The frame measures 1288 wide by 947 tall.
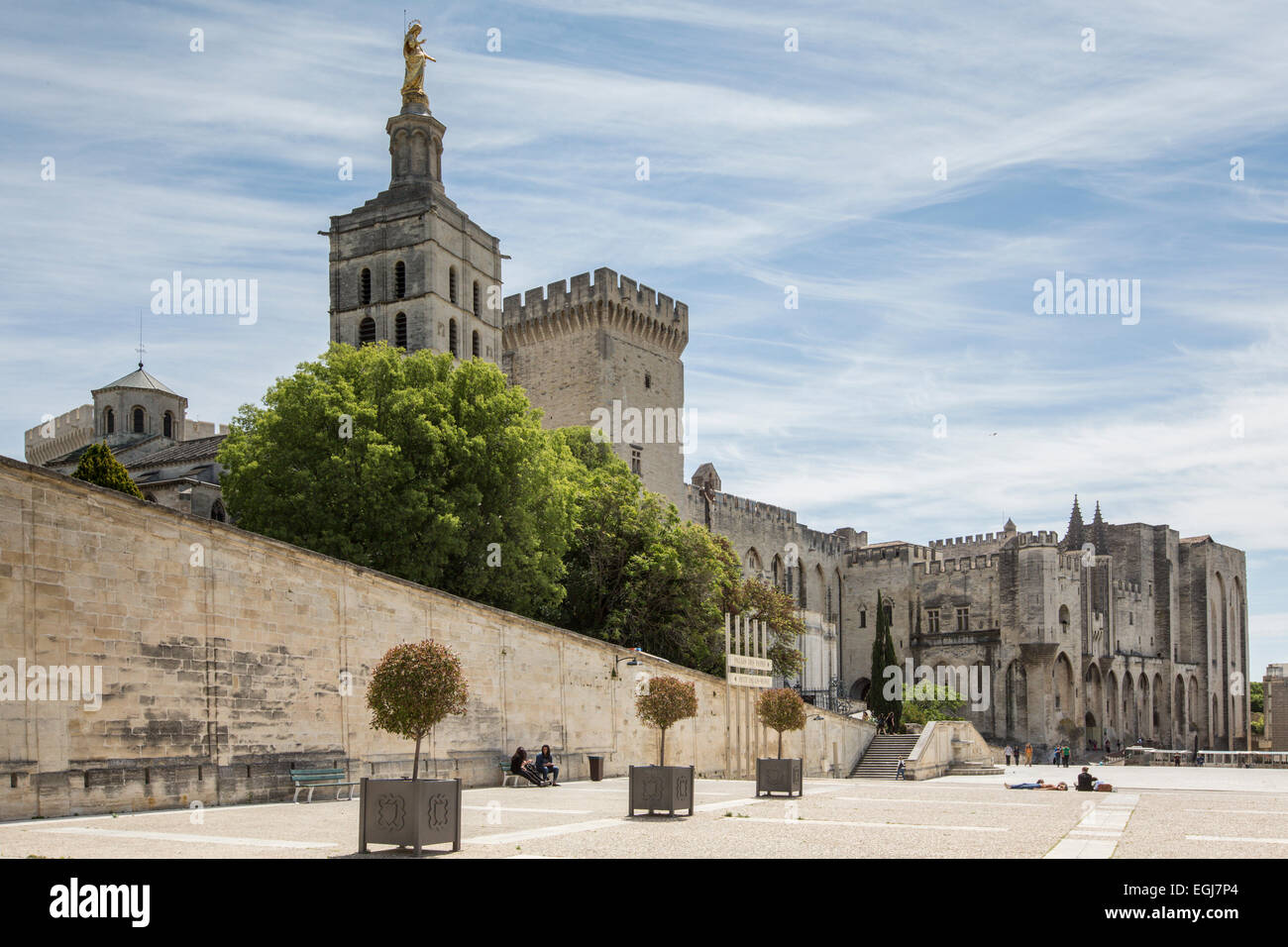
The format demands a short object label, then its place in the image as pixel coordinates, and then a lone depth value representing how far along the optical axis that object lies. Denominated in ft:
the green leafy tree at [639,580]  121.39
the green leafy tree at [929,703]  176.27
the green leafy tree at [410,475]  95.50
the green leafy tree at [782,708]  77.77
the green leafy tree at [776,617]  145.07
